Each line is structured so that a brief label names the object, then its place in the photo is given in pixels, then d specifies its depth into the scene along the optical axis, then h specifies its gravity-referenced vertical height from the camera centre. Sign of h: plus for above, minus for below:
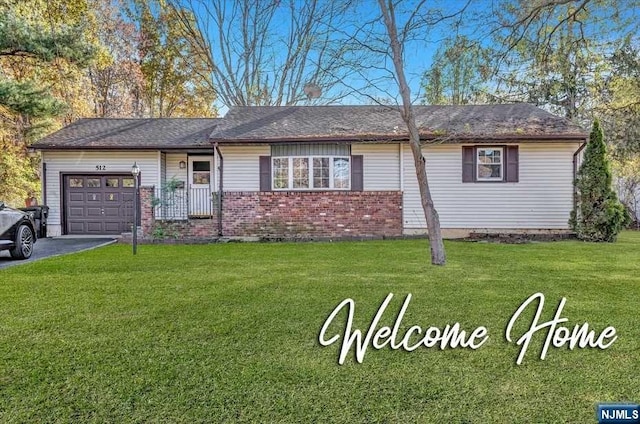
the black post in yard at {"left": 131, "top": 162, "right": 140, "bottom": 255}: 8.93 +0.31
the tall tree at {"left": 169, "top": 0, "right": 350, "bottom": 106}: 22.17 +8.74
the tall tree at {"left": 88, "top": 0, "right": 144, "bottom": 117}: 22.27 +7.57
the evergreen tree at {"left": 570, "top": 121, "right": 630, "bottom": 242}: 10.91 +0.10
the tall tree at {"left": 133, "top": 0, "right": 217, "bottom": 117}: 23.05 +8.01
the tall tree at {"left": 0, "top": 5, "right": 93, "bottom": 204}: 9.87 +3.86
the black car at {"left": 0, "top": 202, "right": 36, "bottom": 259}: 7.87 -0.51
